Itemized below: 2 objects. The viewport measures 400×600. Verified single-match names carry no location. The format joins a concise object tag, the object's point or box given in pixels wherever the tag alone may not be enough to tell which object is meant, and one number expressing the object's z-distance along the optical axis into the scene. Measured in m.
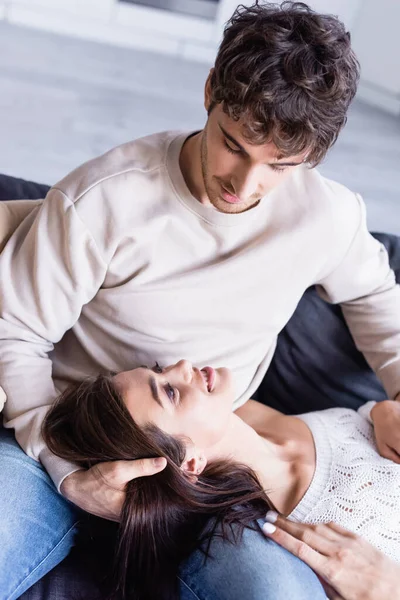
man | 1.28
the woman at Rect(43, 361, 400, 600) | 1.35
